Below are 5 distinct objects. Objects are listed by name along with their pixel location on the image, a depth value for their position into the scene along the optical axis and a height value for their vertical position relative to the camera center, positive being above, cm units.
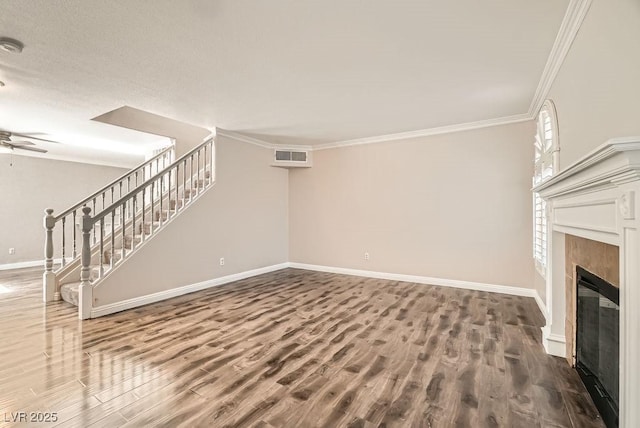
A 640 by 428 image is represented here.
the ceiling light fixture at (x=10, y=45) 227 +139
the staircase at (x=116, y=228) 330 -21
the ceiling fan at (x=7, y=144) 390 +103
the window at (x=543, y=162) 276 +55
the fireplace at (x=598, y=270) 109 -34
